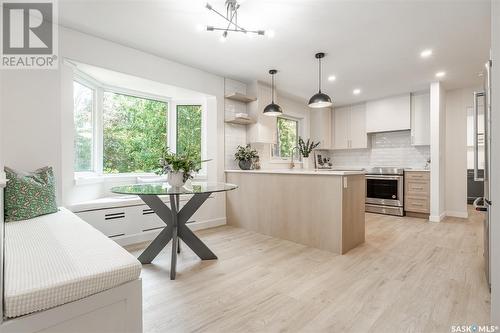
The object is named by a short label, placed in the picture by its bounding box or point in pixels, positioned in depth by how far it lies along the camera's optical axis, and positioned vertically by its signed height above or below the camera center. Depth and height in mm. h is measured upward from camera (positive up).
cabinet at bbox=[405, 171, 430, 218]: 4594 -511
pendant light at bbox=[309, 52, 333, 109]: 3191 +860
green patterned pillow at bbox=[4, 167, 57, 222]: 1914 -231
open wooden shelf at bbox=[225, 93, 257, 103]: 4120 +1192
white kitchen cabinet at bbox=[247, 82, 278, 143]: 4355 +873
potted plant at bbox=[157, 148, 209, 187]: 2596 +2
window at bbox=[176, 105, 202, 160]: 4242 +729
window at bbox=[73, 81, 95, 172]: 3159 +543
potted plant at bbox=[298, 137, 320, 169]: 4560 +215
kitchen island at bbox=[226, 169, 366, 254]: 2824 -509
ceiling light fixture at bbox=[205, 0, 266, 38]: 2168 +1442
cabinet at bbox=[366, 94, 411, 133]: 5035 +1104
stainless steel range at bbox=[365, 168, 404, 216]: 4855 -498
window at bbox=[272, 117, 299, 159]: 5468 +695
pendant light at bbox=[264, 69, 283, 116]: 3783 +868
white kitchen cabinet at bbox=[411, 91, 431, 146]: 4859 +943
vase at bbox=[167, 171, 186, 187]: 2602 -113
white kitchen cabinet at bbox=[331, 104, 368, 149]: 5723 +942
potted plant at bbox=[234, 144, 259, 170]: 4207 +171
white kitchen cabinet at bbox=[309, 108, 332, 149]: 6008 +994
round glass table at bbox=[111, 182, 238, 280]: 2465 -526
